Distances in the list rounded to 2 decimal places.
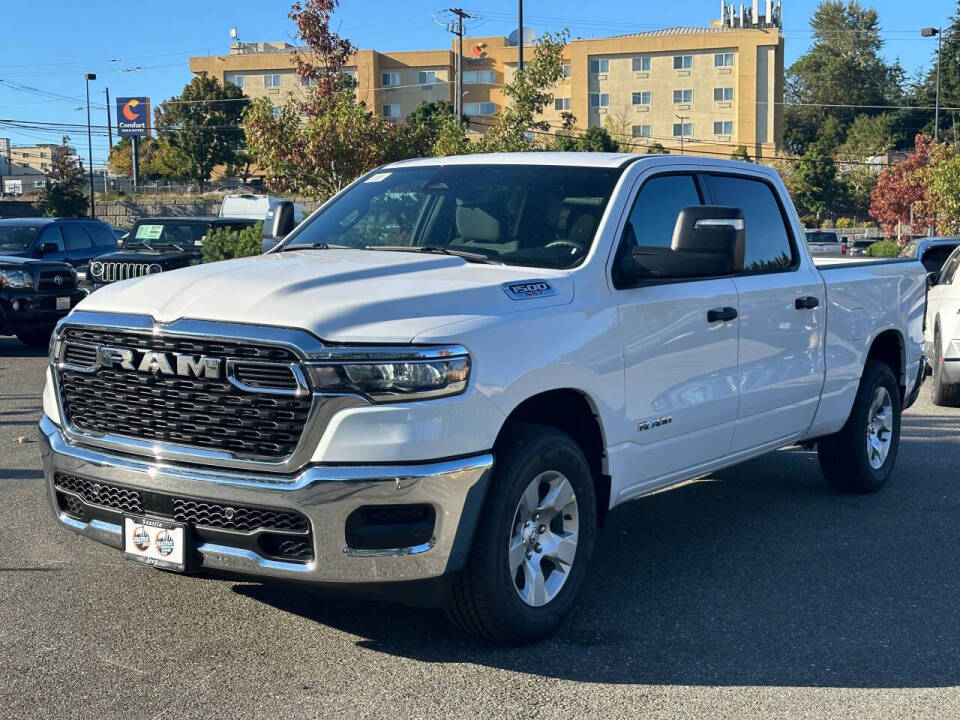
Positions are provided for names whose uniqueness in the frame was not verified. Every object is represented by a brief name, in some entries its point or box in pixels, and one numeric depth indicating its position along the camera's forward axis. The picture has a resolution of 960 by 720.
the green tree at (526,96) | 22.56
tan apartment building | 87.12
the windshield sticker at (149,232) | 18.36
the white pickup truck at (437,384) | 4.26
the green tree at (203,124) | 88.62
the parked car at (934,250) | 16.37
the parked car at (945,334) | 11.64
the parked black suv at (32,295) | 15.42
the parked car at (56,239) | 18.09
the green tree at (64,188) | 61.59
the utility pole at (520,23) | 42.47
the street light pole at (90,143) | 68.31
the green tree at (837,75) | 118.75
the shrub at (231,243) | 16.73
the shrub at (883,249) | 35.41
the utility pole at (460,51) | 44.84
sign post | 91.31
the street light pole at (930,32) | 52.22
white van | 30.02
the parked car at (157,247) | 16.66
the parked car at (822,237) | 44.99
